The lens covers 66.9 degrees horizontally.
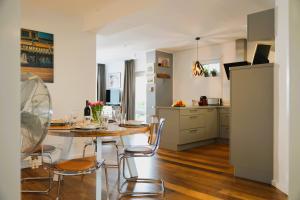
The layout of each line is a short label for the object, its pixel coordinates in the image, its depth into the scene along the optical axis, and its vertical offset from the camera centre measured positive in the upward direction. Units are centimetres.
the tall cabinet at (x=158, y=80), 675 +55
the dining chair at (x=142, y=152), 237 -57
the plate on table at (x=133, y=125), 230 -28
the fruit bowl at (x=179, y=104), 480 -13
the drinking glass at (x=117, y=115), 277 -22
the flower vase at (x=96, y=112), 237 -16
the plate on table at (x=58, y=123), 230 -26
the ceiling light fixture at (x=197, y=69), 542 +69
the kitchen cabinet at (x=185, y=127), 447 -60
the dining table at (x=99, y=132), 188 -29
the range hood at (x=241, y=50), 547 +116
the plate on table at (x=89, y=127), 197 -26
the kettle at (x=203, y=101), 577 -8
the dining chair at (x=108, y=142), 291 -58
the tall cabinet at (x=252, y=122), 271 -30
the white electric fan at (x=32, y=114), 85 -7
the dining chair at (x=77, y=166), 181 -57
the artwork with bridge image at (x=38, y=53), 341 +68
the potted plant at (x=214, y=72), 611 +70
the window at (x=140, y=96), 802 +6
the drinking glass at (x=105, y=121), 216 -24
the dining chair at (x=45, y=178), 239 -100
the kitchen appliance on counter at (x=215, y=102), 580 -10
